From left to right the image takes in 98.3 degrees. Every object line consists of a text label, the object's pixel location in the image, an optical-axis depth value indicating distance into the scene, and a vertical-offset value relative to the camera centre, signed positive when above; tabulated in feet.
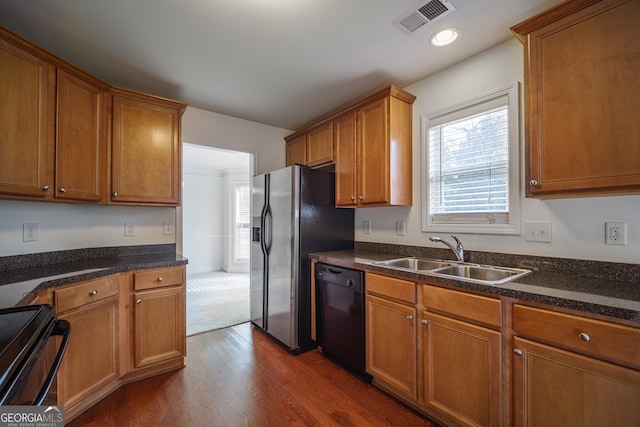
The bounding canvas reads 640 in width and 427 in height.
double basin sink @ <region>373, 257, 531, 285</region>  5.41 -1.18
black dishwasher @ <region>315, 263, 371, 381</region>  6.81 -2.65
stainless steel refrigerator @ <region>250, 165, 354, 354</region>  8.24 -0.70
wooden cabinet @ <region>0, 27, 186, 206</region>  5.20 +1.89
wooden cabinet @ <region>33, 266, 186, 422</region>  5.30 -2.57
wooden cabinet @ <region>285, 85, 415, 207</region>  7.41 +1.93
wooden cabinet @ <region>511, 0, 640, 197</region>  4.00 +1.85
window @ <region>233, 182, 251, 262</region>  19.88 -0.35
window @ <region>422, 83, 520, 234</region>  6.09 +1.23
